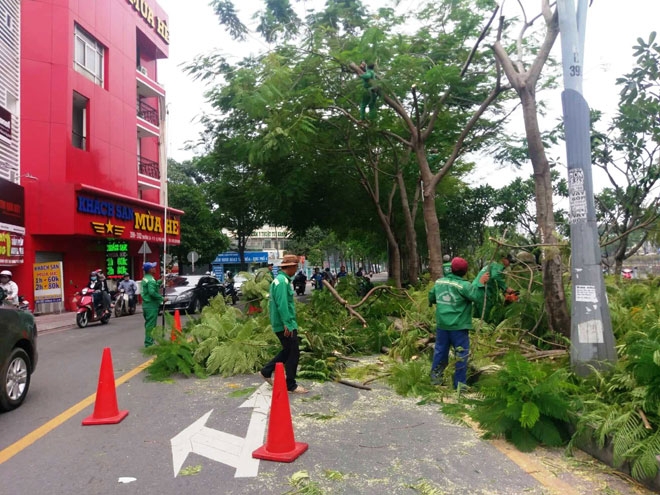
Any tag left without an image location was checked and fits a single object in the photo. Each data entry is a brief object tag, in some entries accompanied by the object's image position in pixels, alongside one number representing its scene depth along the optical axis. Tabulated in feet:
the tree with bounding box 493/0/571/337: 22.76
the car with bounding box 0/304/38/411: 19.43
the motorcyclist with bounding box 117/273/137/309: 64.92
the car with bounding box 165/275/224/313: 61.00
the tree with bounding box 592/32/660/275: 25.00
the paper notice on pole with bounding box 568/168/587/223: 19.29
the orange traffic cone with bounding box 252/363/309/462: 15.05
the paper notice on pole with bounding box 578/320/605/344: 18.54
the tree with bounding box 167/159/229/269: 136.26
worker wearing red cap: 21.63
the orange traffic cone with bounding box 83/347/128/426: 18.61
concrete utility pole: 18.62
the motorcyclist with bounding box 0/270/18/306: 47.44
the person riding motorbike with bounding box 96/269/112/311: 53.52
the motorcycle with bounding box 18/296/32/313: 48.38
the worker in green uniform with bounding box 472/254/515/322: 21.57
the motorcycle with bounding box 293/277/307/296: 105.70
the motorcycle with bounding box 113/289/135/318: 63.57
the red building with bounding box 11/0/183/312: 66.39
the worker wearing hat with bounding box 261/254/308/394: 22.31
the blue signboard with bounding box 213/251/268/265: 211.20
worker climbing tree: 36.29
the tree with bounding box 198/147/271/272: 59.67
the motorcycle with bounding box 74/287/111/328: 50.98
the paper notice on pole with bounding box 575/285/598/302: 18.84
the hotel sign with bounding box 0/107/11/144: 57.56
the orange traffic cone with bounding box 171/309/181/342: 36.58
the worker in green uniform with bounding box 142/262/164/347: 34.91
